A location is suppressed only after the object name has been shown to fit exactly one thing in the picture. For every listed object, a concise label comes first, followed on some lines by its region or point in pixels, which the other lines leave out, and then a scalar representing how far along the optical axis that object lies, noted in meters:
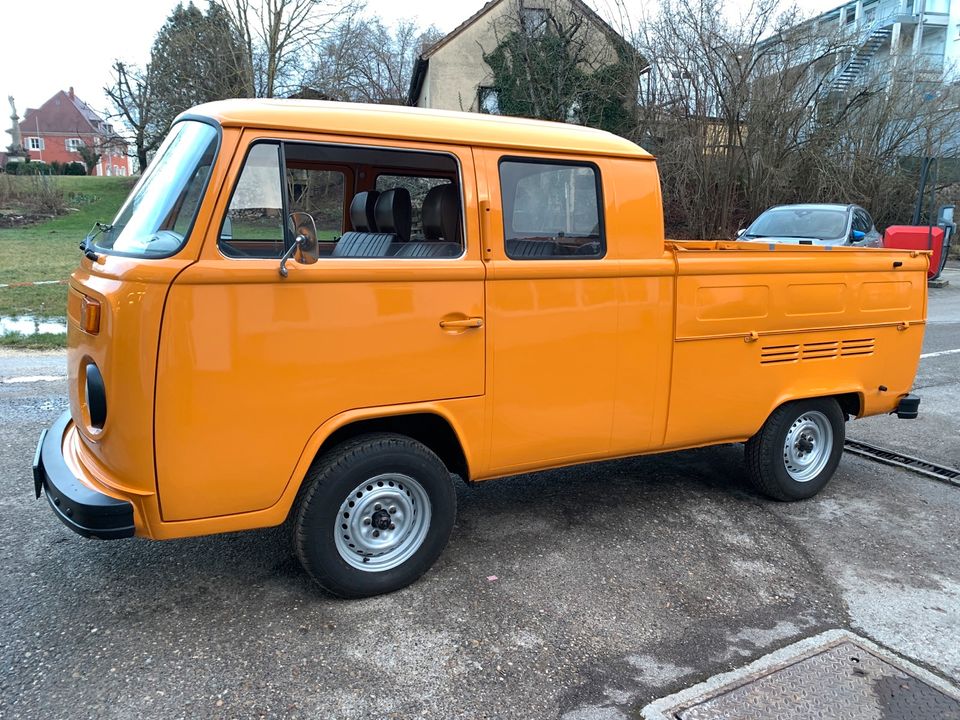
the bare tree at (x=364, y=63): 22.34
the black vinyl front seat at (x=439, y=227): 3.46
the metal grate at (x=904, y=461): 5.36
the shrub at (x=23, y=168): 36.09
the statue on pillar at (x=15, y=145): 59.84
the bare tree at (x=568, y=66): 19.75
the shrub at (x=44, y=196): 29.58
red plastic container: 15.83
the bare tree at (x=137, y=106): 29.25
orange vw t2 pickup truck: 2.90
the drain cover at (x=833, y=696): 2.72
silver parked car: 11.41
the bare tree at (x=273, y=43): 20.58
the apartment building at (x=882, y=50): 19.70
